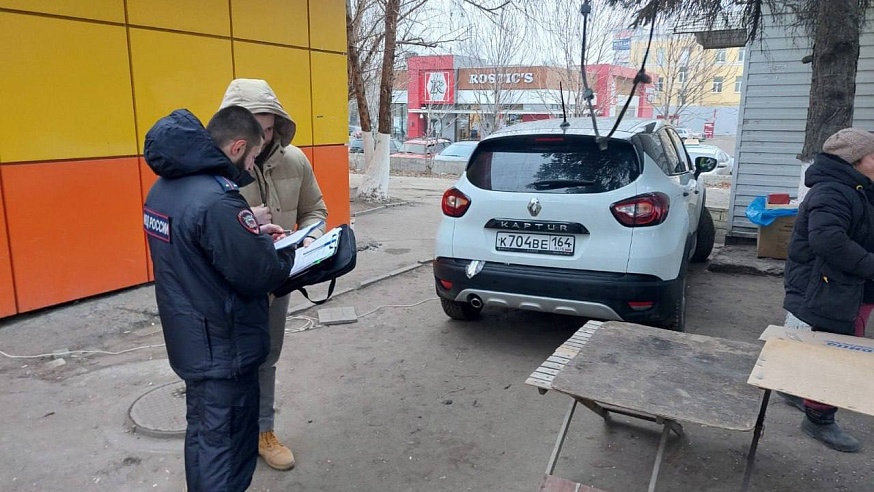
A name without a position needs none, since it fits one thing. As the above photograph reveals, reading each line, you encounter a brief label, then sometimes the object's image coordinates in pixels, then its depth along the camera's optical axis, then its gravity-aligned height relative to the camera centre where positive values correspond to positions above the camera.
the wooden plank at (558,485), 2.64 -1.53
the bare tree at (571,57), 20.56 +2.60
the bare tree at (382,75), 12.77 +1.10
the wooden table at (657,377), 2.36 -1.06
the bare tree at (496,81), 25.61 +2.16
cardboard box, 7.20 -1.27
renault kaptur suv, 4.11 -0.68
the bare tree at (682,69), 25.55 +2.69
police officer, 2.09 -0.53
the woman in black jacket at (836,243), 3.08 -0.56
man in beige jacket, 2.71 -0.32
